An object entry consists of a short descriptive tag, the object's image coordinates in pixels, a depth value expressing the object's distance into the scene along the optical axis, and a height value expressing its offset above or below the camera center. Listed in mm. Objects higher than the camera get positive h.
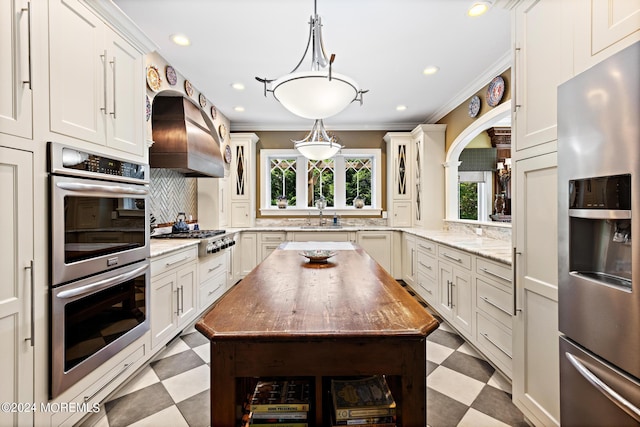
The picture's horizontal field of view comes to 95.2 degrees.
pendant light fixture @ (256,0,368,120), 1438 +628
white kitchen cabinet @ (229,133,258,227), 4828 +538
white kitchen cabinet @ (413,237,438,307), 3326 -724
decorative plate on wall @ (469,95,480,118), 3402 +1255
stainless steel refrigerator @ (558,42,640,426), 909 -116
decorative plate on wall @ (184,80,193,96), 3270 +1421
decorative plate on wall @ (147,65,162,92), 2602 +1227
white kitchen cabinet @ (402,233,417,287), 4068 -687
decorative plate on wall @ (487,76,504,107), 2930 +1244
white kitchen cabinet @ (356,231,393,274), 4543 -485
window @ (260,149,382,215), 5234 +531
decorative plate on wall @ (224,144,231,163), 4571 +931
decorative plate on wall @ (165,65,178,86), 2924 +1397
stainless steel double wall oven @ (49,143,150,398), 1408 -265
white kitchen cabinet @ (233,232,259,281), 4578 -625
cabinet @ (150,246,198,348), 2283 -707
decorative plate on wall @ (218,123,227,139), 4352 +1243
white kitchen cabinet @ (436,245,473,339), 2547 -739
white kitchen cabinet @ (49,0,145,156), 1446 +755
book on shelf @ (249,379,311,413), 1058 -700
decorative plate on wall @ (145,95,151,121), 2502 +905
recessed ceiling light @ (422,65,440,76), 3039 +1504
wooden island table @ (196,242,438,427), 954 -449
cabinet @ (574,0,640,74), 1015 +687
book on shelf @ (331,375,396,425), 1043 -704
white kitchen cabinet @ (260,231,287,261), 4555 -449
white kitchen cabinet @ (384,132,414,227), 4816 +558
